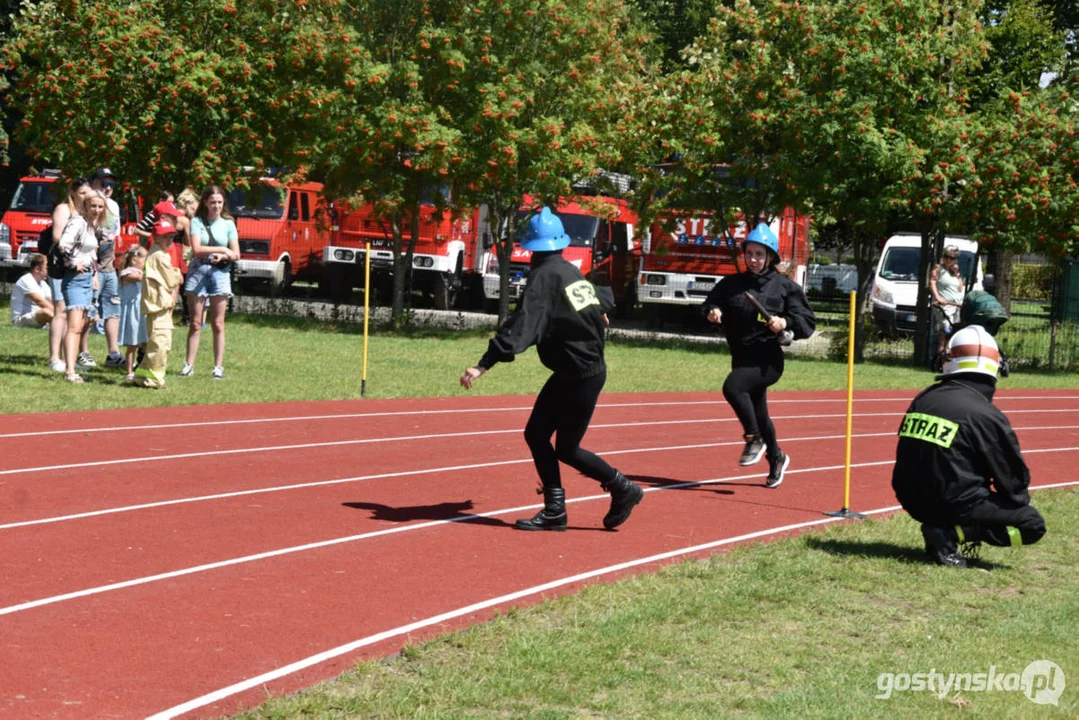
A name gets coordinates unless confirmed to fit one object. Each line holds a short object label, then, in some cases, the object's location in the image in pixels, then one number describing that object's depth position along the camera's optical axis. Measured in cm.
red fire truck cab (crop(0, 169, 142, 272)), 2947
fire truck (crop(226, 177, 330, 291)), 3067
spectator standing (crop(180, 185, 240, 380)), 1502
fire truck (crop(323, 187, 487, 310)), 3048
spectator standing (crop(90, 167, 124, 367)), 1496
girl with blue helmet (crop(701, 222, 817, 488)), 1041
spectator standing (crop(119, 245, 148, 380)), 1502
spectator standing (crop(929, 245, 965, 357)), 2109
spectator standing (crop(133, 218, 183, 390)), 1448
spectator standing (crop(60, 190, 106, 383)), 1432
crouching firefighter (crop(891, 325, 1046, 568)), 766
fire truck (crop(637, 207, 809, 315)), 2784
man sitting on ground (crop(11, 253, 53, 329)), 1471
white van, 2823
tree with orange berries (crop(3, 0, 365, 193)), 2552
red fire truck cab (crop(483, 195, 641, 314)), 2969
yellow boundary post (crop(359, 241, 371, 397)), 1574
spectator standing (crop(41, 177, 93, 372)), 1446
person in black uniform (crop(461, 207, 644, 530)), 805
